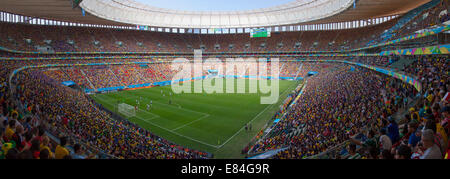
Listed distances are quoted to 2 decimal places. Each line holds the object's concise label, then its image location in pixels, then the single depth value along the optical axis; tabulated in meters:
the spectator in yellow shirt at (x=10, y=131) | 5.67
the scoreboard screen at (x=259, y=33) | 65.68
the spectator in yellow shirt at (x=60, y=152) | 5.06
